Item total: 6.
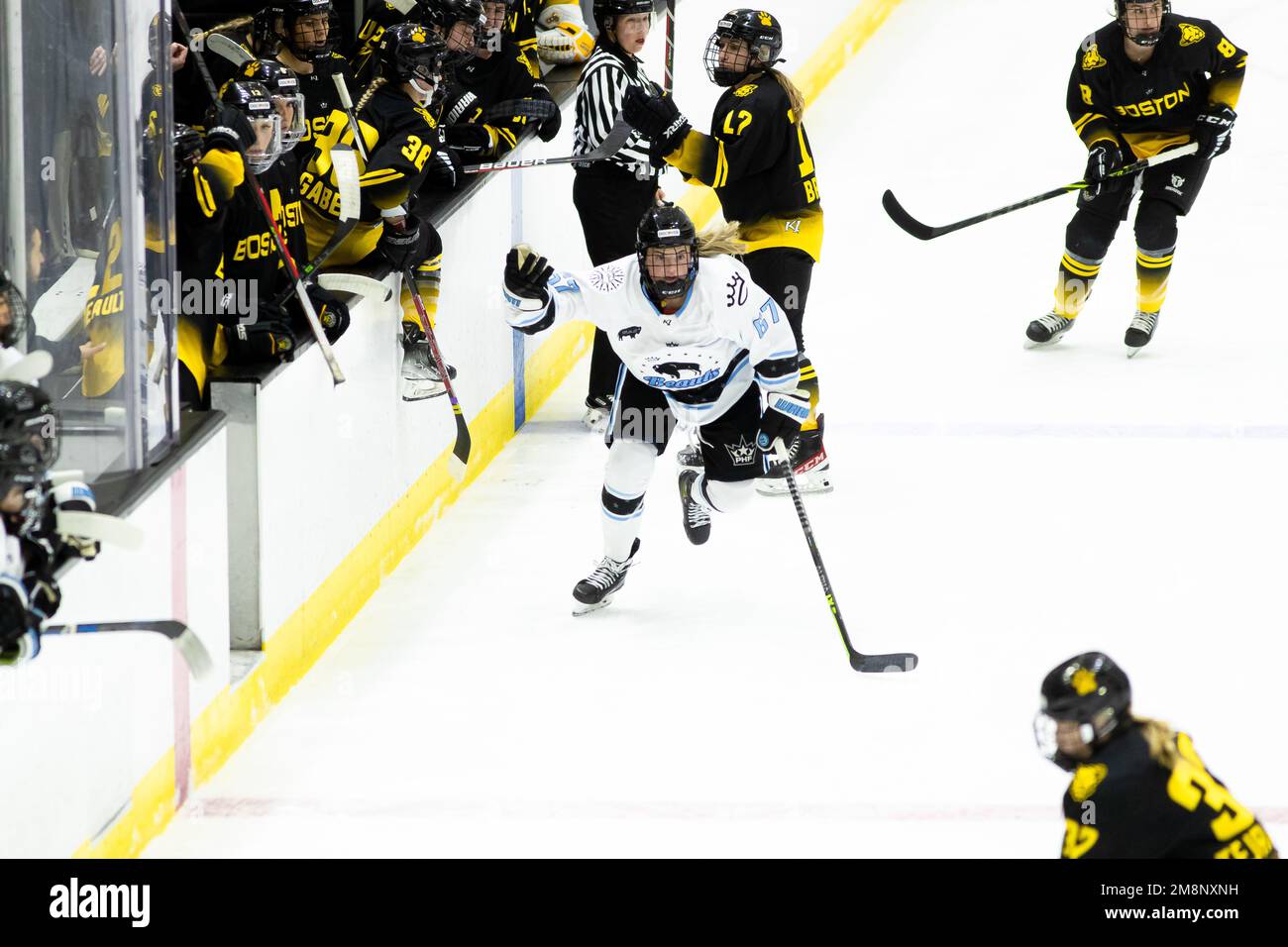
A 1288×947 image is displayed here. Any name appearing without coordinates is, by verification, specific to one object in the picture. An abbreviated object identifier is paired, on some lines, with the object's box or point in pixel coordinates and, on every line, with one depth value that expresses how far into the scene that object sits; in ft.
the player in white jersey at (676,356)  30.83
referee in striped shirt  40.75
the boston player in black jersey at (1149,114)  44.52
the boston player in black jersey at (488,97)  40.88
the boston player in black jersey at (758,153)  36.81
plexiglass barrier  25.57
